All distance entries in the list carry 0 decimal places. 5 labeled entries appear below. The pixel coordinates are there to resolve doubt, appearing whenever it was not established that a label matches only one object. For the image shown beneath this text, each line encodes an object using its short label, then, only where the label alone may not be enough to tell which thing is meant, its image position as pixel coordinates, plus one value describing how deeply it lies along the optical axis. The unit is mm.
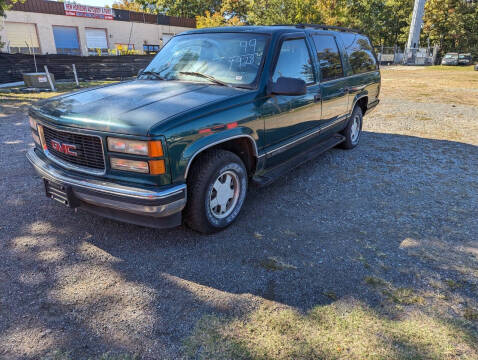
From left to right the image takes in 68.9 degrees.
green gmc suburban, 2703
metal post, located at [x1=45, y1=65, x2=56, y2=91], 13508
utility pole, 38219
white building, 28812
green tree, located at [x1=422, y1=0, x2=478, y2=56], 43469
